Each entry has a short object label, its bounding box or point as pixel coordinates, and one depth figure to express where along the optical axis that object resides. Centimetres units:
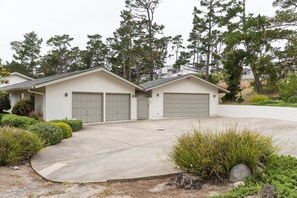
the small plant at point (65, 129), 1129
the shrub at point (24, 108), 1670
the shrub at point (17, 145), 758
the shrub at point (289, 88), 1913
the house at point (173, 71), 4229
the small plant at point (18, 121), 1287
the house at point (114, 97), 1595
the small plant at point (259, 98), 2108
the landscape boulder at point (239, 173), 508
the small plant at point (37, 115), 1504
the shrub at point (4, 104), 2028
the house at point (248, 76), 5254
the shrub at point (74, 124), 1362
